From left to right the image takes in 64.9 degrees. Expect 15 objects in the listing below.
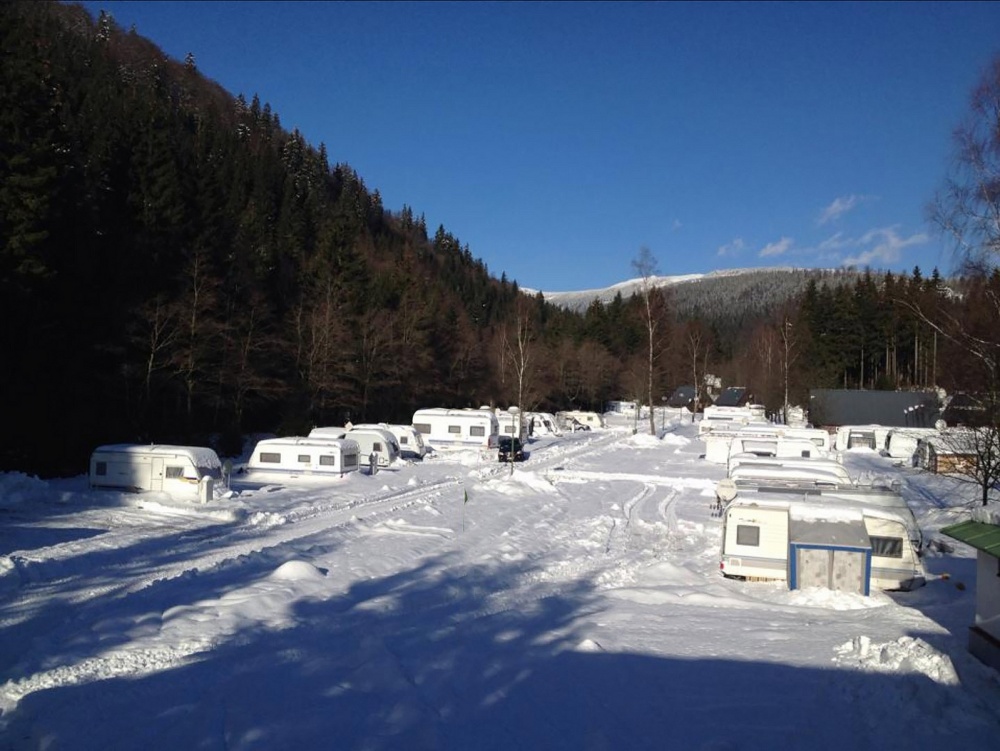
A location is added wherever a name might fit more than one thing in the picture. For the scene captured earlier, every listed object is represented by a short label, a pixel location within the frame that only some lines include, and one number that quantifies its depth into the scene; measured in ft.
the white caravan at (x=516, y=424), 135.89
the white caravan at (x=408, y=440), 115.96
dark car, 112.68
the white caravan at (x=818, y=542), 45.21
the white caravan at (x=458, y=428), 129.80
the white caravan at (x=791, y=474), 69.82
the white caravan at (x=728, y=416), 163.53
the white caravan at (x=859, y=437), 155.22
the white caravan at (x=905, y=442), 135.64
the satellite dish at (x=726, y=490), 67.41
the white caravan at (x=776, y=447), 111.45
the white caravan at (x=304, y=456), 85.81
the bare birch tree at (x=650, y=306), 162.97
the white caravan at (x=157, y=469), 69.77
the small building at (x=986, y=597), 29.73
